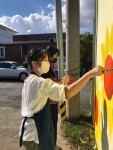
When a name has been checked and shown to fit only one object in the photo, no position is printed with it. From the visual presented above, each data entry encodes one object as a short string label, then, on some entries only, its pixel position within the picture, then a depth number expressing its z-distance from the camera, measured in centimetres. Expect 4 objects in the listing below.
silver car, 973
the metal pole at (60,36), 380
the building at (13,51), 1386
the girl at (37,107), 138
